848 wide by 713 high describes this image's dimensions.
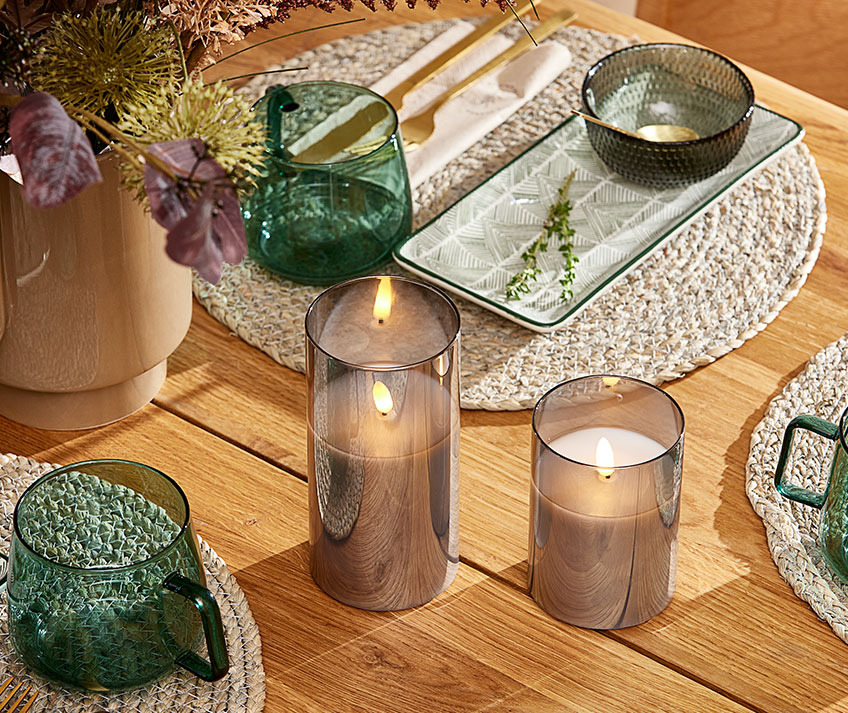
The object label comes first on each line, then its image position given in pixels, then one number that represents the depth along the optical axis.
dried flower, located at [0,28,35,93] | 1.16
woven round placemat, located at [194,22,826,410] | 1.48
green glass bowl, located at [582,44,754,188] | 1.59
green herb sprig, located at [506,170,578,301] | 1.52
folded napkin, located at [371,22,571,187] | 1.65
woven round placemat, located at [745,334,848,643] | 1.35
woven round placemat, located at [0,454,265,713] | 1.28
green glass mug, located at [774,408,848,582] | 1.33
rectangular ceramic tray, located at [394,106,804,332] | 1.52
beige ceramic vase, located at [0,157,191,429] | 1.34
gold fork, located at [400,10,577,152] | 1.65
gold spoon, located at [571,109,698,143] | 1.63
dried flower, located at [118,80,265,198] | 1.15
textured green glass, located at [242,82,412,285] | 1.52
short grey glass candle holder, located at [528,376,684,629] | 1.29
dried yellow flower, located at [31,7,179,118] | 1.21
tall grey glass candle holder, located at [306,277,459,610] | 1.28
